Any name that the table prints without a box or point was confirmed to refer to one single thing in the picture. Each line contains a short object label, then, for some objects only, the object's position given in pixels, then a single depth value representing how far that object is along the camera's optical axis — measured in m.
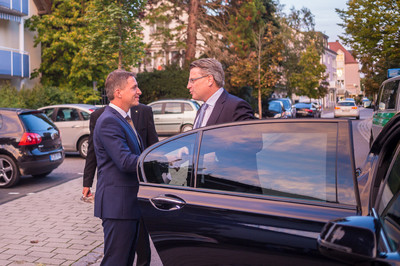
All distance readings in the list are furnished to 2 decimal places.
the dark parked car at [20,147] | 9.71
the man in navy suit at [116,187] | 3.33
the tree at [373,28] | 23.89
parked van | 10.95
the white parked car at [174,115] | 21.86
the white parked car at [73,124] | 14.70
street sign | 16.64
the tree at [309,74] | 59.22
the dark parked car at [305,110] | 39.03
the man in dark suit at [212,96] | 3.58
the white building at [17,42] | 26.89
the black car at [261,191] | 2.22
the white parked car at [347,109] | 40.60
